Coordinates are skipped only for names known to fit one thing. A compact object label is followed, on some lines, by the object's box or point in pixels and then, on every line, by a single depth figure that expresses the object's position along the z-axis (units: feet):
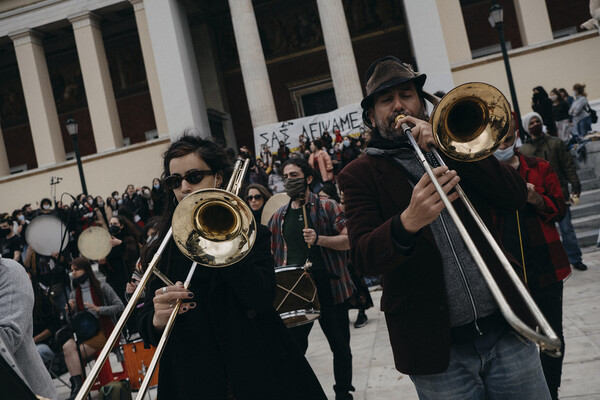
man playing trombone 6.34
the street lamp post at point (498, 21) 46.06
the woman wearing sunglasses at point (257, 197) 19.97
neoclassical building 70.64
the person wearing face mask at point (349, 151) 45.72
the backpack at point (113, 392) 14.37
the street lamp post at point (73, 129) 53.43
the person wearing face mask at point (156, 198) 32.64
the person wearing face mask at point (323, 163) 42.86
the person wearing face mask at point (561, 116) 44.42
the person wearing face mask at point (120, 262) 26.40
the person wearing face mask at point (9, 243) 31.50
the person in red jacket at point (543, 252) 10.93
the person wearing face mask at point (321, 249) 14.32
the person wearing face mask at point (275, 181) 46.93
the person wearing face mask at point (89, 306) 19.93
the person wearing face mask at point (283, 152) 55.62
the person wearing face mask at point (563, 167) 21.85
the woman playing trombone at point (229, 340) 7.45
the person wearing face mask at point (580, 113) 43.19
